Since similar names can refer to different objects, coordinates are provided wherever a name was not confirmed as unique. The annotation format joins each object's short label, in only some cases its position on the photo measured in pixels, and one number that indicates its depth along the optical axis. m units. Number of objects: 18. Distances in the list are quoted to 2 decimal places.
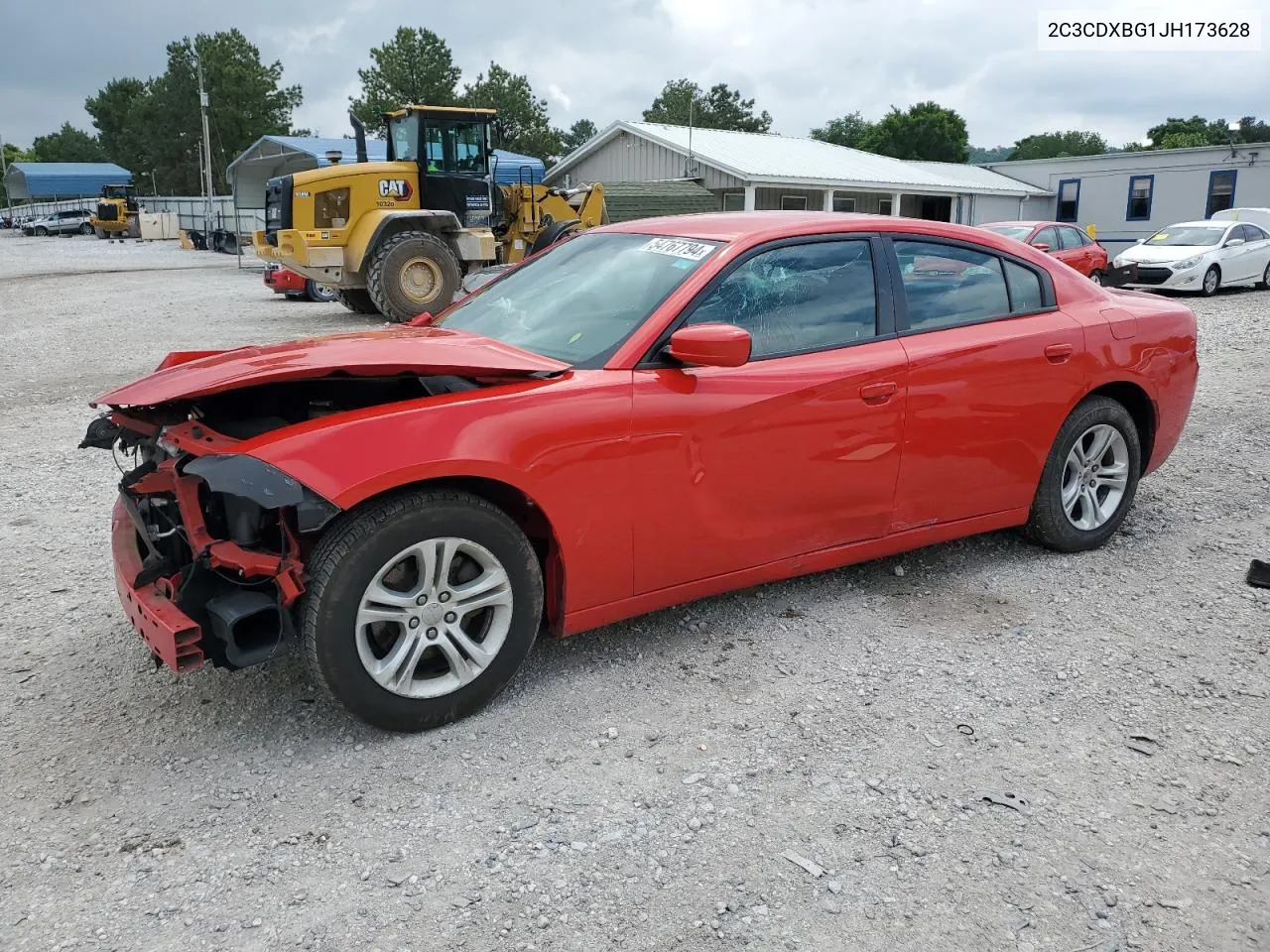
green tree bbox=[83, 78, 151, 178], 79.00
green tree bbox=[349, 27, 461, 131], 62.53
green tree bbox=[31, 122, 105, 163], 97.25
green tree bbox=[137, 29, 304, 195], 68.44
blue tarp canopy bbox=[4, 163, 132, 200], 67.12
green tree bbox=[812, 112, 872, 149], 90.41
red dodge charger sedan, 2.83
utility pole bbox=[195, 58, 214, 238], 35.94
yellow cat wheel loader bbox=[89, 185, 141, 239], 47.25
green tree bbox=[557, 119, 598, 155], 73.20
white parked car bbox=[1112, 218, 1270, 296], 17.64
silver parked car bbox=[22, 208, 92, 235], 52.84
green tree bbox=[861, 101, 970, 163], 64.81
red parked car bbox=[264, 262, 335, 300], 17.84
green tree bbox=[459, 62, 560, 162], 64.56
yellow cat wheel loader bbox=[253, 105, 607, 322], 13.83
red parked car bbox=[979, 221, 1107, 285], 16.55
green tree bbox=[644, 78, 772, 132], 77.94
